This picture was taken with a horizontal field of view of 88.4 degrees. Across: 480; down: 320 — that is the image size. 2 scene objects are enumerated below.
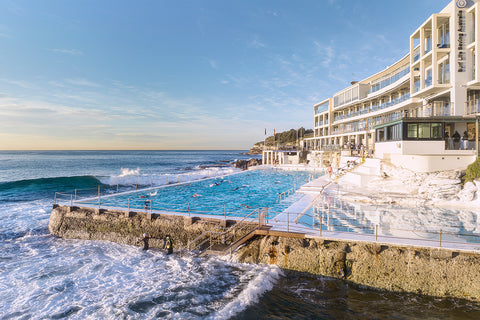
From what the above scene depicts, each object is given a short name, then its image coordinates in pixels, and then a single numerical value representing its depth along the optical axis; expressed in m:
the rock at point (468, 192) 14.91
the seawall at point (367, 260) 8.66
